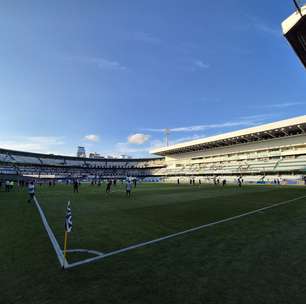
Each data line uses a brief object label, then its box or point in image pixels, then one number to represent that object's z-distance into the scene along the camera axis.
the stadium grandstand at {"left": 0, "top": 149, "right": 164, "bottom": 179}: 88.19
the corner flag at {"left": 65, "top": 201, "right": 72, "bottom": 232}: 5.27
